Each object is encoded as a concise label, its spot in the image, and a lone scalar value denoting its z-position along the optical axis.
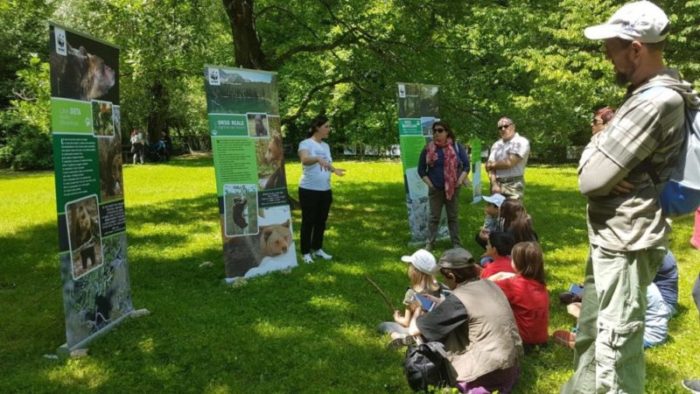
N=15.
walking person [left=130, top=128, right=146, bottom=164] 25.59
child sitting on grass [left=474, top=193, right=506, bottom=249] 6.30
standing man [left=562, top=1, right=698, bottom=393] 2.28
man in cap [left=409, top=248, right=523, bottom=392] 3.26
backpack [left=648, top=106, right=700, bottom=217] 2.30
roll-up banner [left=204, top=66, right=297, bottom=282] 5.97
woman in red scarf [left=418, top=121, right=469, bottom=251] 7.18
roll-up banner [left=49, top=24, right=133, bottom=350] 4.06
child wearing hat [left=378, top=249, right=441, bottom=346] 4.02
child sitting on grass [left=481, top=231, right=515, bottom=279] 4.51
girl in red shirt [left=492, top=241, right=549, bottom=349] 4.02
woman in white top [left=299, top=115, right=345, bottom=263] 6.61
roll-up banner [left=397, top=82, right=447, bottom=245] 7.87
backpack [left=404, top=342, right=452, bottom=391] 3.31
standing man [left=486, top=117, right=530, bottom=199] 7.07
